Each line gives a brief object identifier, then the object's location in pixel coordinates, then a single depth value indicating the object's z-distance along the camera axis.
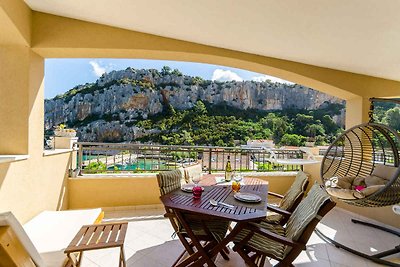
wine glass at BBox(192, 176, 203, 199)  2.15
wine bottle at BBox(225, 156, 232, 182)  2.94
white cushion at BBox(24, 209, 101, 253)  1.99
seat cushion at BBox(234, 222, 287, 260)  1.82
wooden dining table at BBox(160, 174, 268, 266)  1.74
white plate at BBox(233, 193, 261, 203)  2.09
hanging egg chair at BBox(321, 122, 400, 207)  2.57
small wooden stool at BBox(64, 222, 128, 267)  1.69
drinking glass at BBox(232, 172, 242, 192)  2.42
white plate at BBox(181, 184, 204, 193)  2.33
